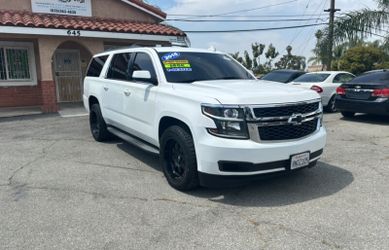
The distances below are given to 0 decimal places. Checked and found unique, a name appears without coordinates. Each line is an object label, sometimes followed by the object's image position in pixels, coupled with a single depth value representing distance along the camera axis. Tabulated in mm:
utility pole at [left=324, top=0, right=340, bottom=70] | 19344
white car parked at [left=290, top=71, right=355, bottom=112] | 11688
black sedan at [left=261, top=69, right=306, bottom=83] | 13192
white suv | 4000
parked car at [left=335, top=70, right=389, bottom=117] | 9188
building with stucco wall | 12320
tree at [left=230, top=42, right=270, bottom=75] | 43812
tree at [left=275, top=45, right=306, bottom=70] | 44094
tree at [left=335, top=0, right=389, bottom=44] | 16938
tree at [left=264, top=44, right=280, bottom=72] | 44281
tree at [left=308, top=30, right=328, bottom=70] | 19828
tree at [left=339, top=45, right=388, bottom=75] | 20703
